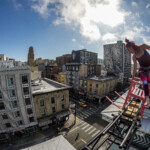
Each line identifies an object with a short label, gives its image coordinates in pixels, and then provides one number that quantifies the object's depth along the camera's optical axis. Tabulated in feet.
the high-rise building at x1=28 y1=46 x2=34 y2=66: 452.35
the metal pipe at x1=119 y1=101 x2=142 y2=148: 22.72
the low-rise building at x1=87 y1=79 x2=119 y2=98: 150.51
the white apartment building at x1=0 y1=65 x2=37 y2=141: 73.22
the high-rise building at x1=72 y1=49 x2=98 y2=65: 302.45
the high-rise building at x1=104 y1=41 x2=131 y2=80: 266.98
